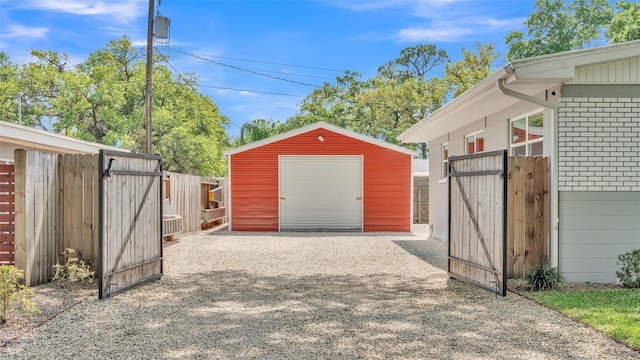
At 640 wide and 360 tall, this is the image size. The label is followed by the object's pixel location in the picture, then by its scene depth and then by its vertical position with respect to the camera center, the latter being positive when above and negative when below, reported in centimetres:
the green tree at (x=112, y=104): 2825 +462
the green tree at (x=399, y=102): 2955 +495
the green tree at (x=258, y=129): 3469 +380
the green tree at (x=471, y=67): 2750 +664
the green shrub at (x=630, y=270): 613 -112
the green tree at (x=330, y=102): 3438 +575
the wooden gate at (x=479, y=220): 582 -50
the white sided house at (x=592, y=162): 642 +27
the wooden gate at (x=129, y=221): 575 -53
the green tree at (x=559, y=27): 2981 +981
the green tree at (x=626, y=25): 2370 +826
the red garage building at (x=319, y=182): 1537 -5
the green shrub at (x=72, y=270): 635 -121
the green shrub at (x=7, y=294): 465 -112
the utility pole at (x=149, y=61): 1416 +350
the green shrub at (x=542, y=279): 617 -124
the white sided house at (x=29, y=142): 883 +78
